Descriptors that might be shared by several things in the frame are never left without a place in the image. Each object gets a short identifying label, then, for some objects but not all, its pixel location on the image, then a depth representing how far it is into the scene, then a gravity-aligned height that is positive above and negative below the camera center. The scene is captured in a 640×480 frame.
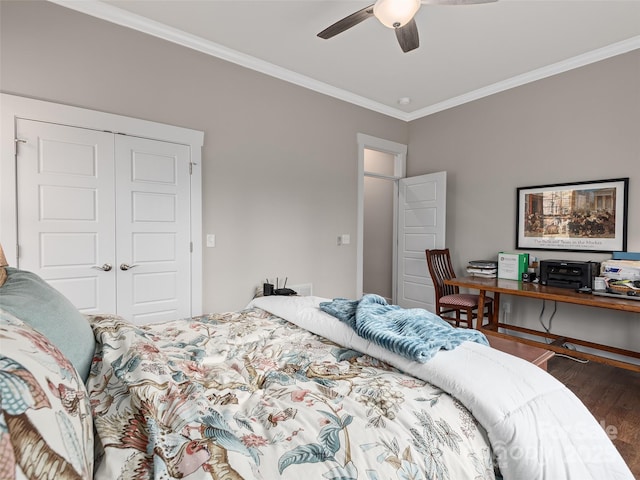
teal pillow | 0.83 -0.23
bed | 0.55 -0.49
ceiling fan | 2.06 +1.44
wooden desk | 2.57 -0.53
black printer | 2.98 -0.36
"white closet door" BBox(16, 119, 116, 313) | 2.37 +0.16
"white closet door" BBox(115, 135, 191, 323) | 2.76 +0.02
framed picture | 3.10 +0.19
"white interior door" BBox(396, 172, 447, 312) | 4.26 +0.04
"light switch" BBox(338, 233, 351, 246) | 4.22 -0.08
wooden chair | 3.59 -0.70
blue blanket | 1.21 -0.40
